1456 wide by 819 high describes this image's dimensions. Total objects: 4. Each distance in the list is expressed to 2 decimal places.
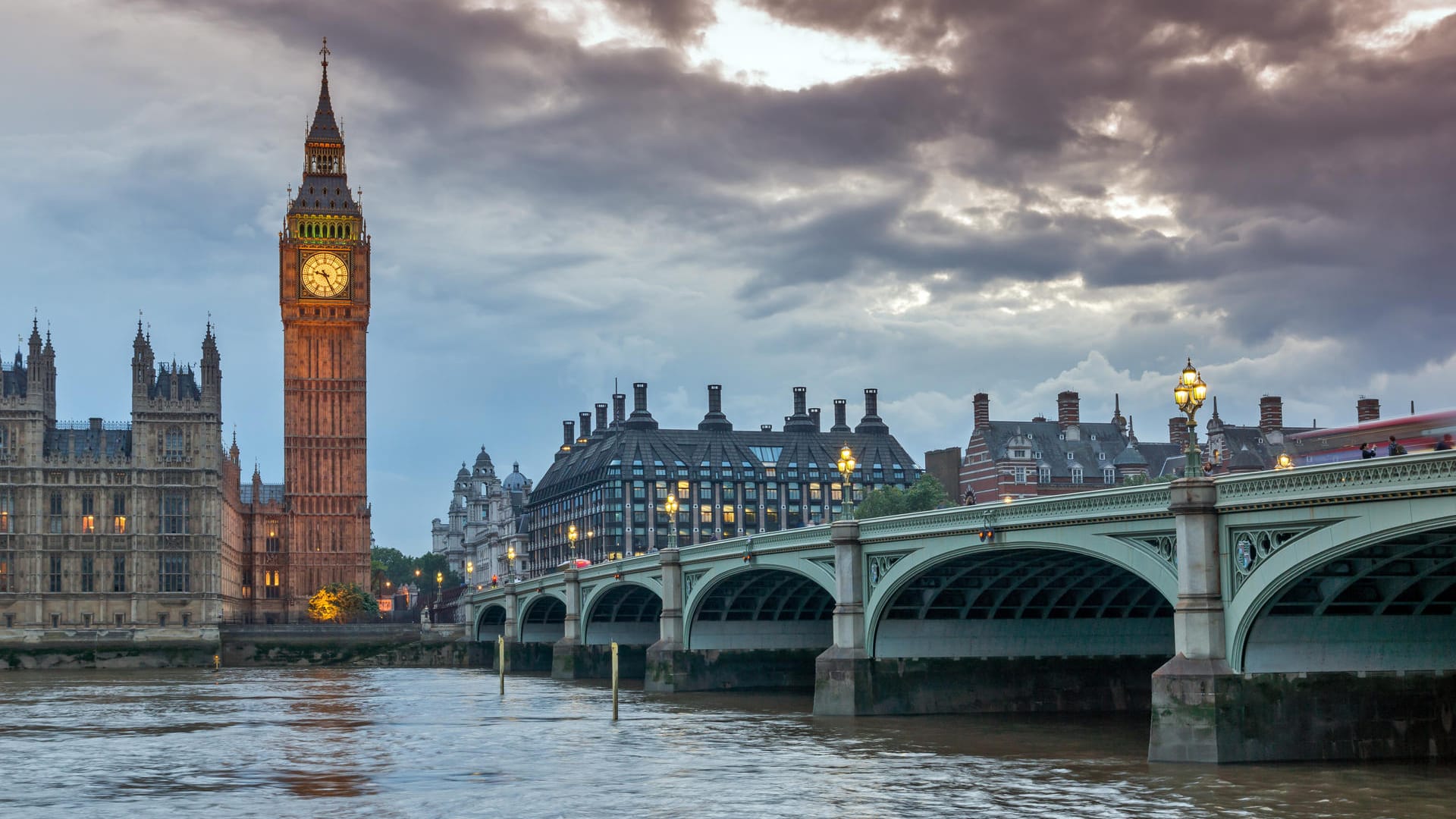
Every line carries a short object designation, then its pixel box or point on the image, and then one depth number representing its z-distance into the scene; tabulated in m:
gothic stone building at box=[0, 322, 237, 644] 145.25
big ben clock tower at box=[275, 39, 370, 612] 175.00
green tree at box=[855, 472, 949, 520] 145.75
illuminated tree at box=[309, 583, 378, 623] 168.00
